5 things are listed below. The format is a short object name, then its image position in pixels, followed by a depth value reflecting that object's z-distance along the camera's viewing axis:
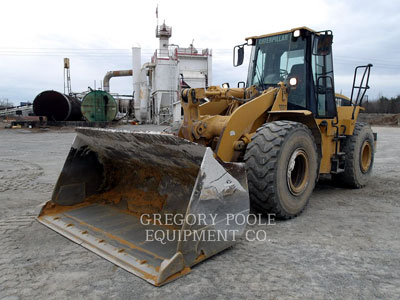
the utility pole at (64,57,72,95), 30.27
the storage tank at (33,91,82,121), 22.45
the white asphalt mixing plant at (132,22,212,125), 24.44
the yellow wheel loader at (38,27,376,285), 3.03
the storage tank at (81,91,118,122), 21.81
